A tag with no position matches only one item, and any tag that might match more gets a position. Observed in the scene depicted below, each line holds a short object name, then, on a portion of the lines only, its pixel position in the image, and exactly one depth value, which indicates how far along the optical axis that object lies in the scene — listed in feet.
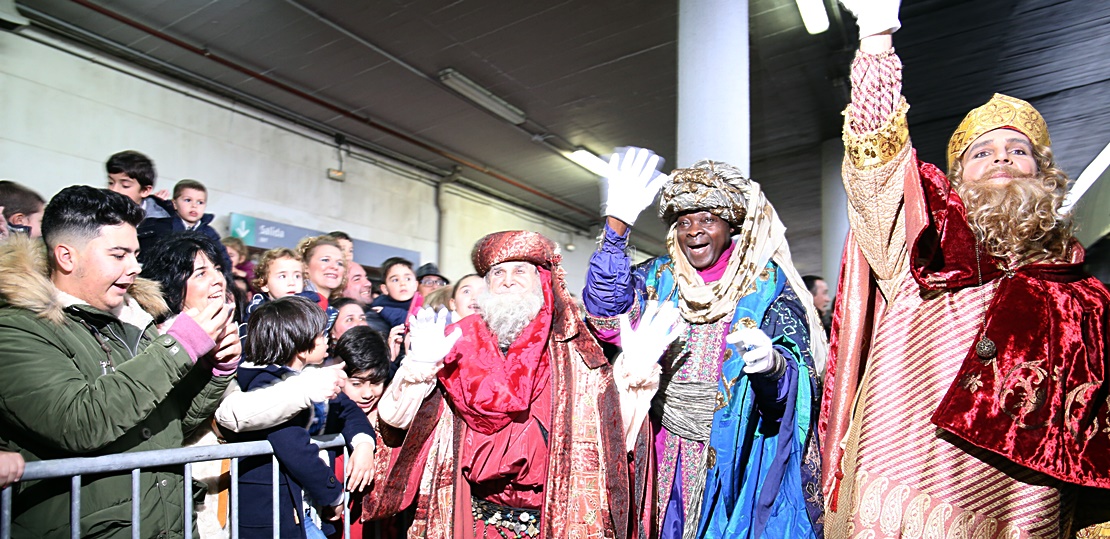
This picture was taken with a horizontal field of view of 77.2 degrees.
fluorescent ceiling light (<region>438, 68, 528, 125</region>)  27.68
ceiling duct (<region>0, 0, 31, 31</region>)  20.08
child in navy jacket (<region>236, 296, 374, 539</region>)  8.32
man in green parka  6.16
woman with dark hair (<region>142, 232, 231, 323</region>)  8.50
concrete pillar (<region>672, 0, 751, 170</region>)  13.58
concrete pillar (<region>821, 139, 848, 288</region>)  35.45
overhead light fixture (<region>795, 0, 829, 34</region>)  21.03
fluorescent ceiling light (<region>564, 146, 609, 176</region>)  36.58
